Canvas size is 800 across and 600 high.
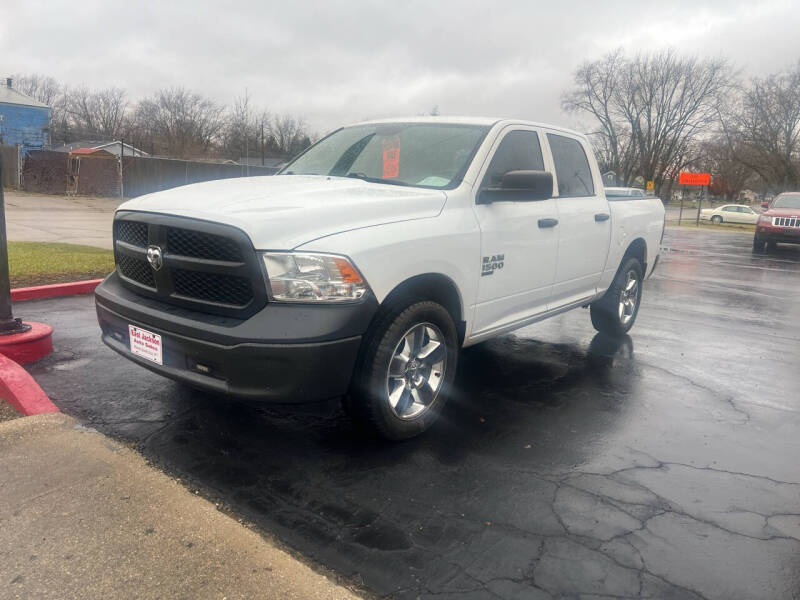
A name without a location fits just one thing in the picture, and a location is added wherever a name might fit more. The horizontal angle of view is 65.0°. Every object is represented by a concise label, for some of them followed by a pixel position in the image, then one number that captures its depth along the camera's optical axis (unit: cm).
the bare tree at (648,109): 5175
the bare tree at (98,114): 7562
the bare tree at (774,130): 4194
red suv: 1734
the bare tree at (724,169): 5097
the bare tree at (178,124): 6631
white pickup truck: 291
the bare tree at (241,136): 6334
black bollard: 444
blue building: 5428
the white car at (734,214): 3912
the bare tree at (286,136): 7144
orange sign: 3647
